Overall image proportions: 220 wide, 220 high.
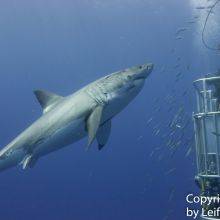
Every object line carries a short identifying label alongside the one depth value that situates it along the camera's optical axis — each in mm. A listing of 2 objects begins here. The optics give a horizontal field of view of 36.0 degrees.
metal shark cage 4176
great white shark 4268
